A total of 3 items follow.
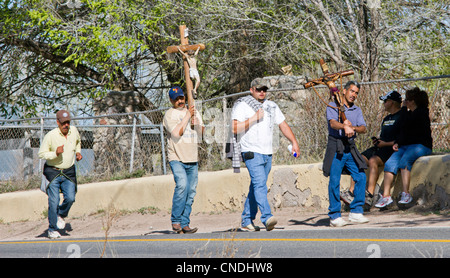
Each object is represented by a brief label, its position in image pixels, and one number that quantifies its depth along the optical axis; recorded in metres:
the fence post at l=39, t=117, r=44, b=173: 28.35
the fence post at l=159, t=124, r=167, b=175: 26.99
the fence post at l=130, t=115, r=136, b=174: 27.85
